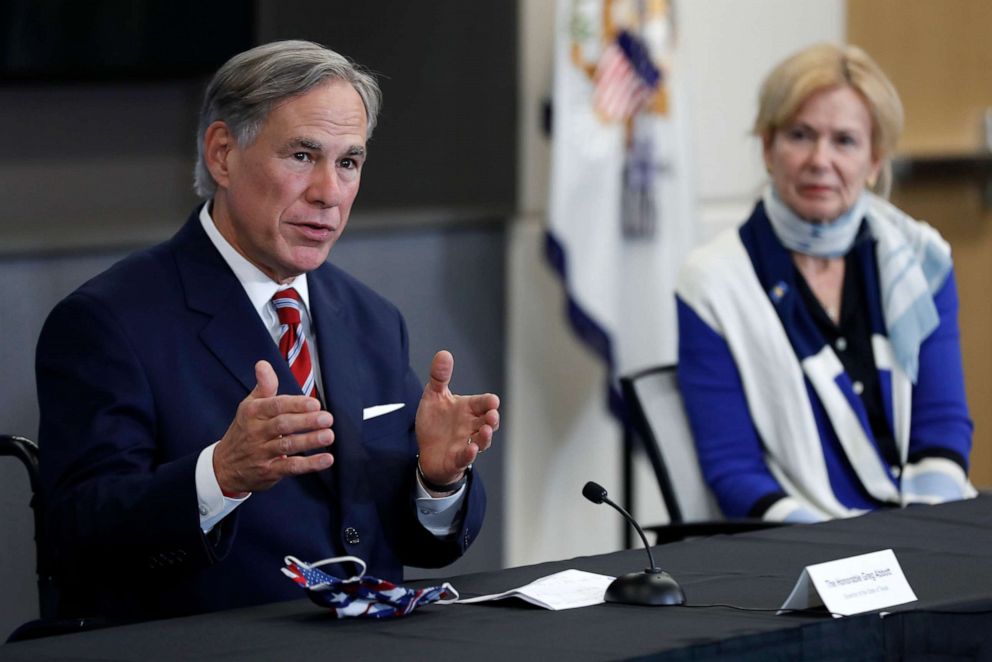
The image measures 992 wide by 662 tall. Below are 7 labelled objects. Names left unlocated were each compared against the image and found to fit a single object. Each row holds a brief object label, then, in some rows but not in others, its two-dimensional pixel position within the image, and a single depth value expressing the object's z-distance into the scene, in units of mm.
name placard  3908
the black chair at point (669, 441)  4732
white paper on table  3967
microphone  3964
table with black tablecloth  3814
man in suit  4103
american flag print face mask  3914
